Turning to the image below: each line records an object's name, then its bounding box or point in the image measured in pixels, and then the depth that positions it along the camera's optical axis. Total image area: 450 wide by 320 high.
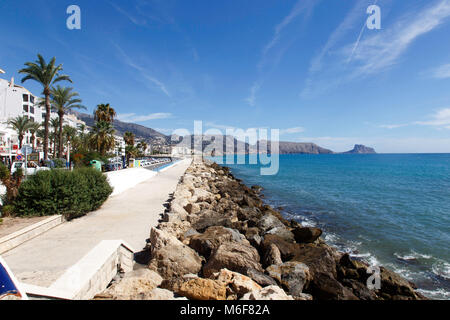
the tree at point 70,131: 49.34
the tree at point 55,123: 49.26
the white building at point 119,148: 37.25
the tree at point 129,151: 44.81
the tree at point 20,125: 39.48
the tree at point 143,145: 74.75
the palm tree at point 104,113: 36.56
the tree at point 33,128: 43.23
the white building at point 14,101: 54.88
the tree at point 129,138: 50.12
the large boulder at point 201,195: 12.20
